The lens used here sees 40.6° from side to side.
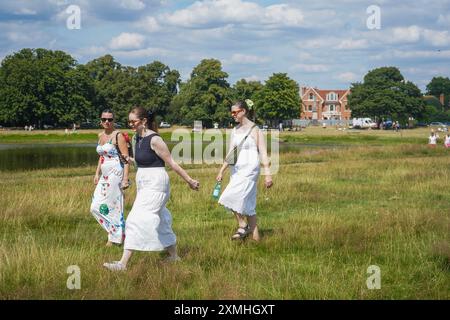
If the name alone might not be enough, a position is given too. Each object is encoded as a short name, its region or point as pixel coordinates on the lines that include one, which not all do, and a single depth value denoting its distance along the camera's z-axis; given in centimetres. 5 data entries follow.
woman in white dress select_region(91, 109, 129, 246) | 923
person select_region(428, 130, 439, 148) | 4378
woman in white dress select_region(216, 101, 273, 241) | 890
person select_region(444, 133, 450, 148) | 4421
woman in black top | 716
